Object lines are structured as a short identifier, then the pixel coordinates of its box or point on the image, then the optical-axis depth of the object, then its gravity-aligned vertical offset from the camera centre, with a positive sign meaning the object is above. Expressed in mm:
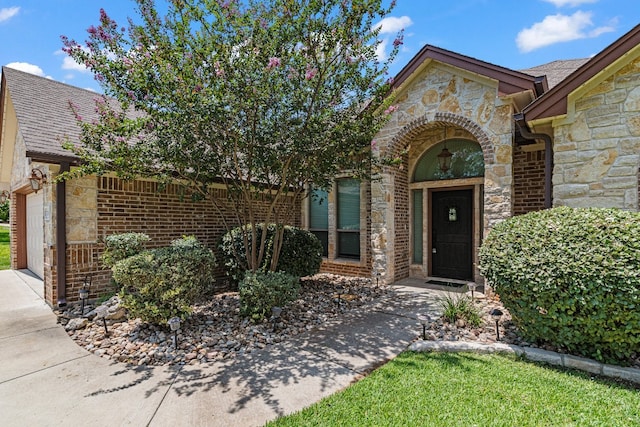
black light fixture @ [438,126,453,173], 7477 +1228
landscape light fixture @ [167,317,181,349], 3820 -1467
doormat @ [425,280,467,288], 7167 -1793
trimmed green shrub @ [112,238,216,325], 4246 -1081
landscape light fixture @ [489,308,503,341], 3933 -1358
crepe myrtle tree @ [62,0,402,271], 4227 +1820
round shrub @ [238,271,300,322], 4664 -1320
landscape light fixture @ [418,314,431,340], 4270 -1747
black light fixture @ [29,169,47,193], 5833 +541
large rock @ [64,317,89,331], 4746 -1841
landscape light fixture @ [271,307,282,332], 4348 -1515
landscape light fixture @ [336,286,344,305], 5703 -1820
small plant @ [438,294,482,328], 4432 -1556
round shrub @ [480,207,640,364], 3057 -759
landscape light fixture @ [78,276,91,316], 5332 -1496
